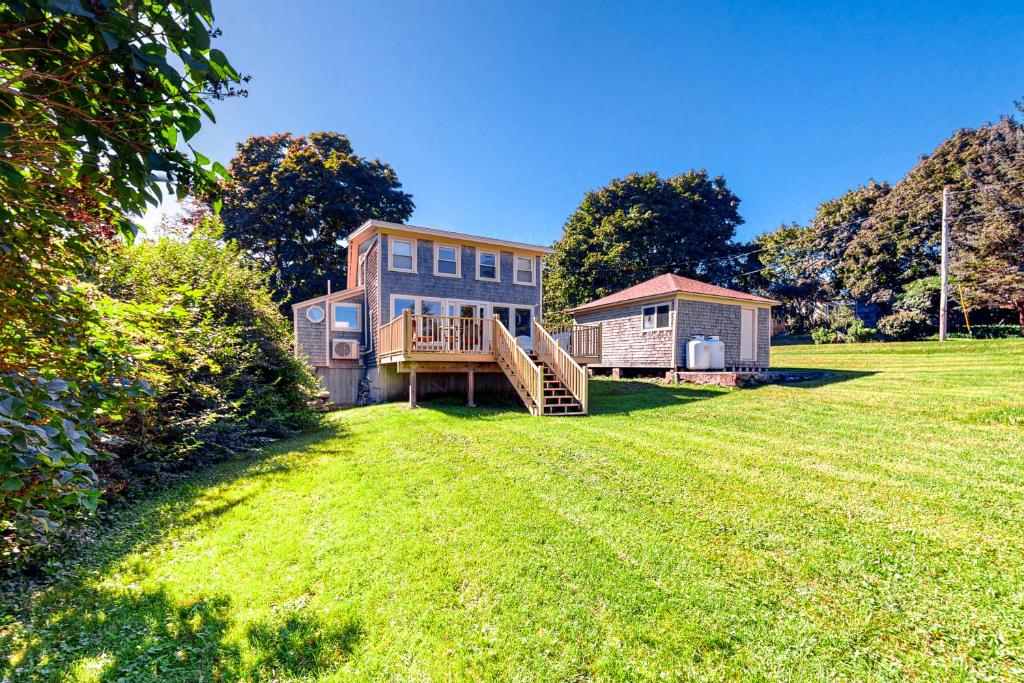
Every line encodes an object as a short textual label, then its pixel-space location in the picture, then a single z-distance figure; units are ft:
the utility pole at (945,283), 59.06
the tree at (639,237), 89.61
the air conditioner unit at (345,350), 46.24
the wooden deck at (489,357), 31.99
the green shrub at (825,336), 78.06
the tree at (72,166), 5.10
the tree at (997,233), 57.57
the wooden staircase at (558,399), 31.60
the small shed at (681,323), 47.39
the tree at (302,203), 83.41
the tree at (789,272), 94.48
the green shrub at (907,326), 68.00
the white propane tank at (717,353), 46.55
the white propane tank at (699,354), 45.96
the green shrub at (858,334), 73.36
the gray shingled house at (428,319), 35.76
